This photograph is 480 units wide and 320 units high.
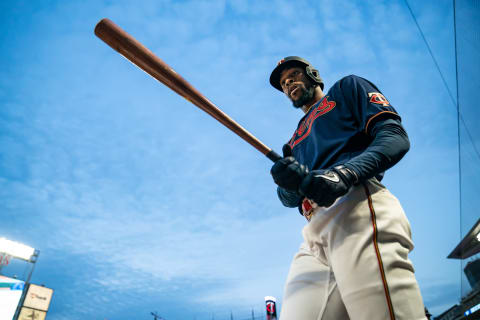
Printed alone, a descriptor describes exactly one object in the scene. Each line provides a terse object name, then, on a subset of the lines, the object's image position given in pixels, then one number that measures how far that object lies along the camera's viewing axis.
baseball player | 1.21
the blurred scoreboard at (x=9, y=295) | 20.44
